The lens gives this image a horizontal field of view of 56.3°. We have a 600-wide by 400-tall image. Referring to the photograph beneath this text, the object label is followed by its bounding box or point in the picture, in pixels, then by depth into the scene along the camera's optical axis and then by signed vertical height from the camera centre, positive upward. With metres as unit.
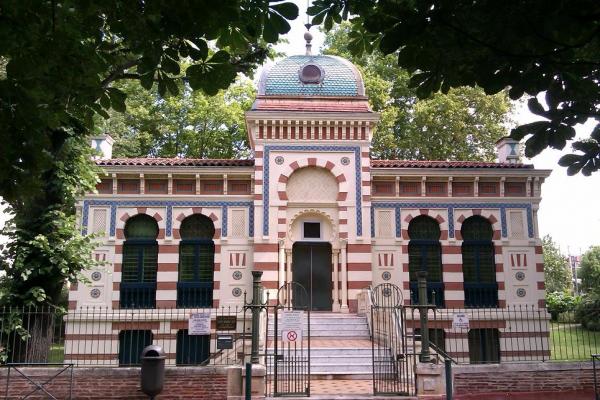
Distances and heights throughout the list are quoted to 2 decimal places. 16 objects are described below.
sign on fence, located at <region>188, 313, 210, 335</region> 14.88 -0.48
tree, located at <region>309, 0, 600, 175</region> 4.09 +1.95
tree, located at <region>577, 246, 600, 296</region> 43.22 +2.88
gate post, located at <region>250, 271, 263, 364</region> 13.09 -0.17
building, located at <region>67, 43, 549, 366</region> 21.48 +3.31
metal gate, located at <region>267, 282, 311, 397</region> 12.83 -1.58
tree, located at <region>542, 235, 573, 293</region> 56.12 +3.51
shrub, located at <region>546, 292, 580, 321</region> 39.03 +0.30
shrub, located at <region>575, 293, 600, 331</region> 13.59 -0.24
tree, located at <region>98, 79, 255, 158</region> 32.69 +10.72
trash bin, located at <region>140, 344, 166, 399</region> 12.26 -1.48
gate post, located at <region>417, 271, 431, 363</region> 13.15 -0.28
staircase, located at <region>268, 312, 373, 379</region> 15.29 -1.21
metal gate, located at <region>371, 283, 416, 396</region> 13.13 -1.53
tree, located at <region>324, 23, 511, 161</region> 32.12 +10.70
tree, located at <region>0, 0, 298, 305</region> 4.78 +2.25
